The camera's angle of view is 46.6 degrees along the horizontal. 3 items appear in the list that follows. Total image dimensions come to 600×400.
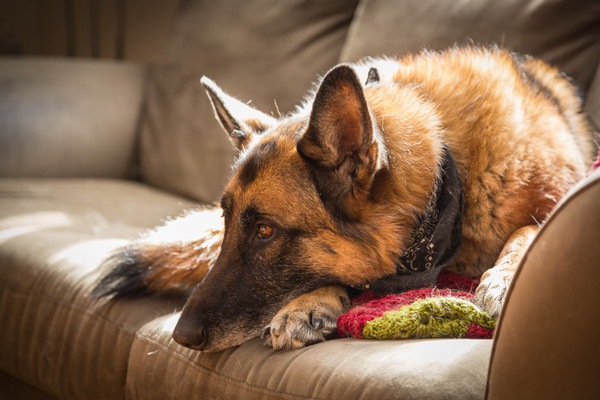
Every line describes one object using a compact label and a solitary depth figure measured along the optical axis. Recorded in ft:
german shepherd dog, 4.46
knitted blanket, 3.94
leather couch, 2.98
